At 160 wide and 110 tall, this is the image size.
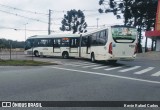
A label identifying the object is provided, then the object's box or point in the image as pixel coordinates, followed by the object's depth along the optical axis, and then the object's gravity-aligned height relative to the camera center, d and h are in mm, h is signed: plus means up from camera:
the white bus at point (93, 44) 22750 -143
